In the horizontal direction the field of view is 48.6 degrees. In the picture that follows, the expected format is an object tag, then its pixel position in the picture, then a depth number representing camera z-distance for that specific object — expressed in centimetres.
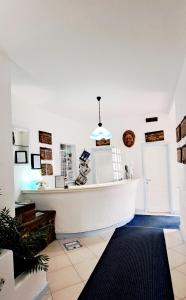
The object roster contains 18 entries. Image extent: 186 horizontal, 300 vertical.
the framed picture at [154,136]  580
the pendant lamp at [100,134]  433
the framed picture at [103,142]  634
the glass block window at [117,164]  621
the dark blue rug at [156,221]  468
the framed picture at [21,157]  395
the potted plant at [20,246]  201
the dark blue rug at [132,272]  226
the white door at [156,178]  580
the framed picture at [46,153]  471
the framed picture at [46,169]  467
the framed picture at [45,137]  473
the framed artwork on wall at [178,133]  346
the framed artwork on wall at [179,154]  336
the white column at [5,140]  232
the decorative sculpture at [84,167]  620
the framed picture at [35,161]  433
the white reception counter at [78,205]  395
